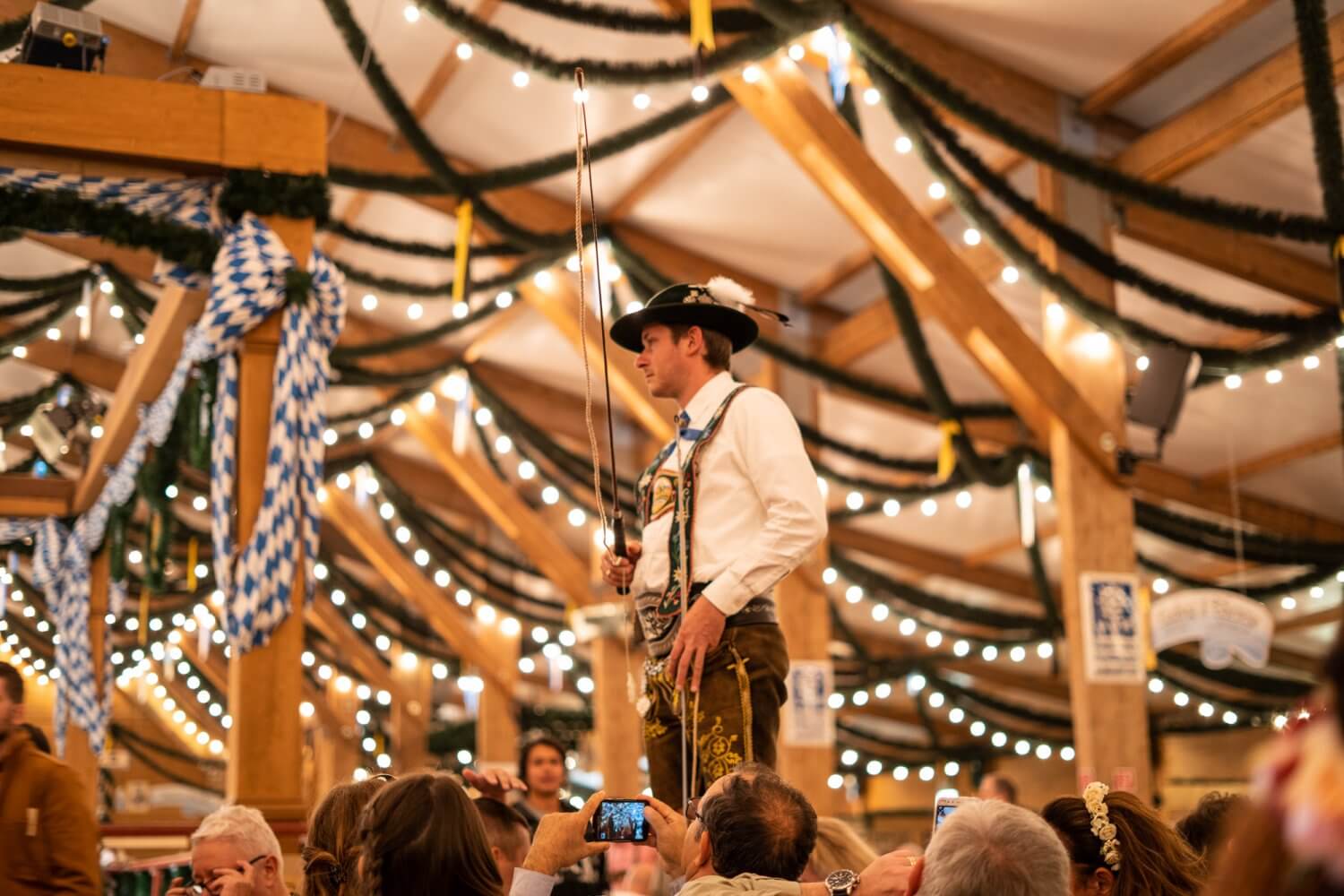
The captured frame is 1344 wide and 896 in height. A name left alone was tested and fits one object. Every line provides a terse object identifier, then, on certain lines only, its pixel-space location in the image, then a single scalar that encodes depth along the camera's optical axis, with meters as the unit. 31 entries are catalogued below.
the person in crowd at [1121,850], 2.08
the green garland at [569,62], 5.94
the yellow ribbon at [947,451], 7.89
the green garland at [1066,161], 5.54
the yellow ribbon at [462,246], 7.84
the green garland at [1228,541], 8.56
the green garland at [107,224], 4.50
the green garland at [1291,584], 8.62
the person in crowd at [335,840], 2.28
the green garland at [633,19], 5.82
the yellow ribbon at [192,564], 11.65
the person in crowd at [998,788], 5.61
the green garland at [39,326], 9.35
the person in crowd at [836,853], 3.00
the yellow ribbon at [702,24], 5.36
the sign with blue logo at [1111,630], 6.66
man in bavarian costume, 2.51
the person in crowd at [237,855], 2.48
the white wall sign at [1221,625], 7.25
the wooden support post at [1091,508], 6.65
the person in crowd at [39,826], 2.93
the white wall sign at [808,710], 8.95
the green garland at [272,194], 4.58
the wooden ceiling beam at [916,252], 6.51
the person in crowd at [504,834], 2.86
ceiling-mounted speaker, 6.63
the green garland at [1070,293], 6.11
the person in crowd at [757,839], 1.86
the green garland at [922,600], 10.08
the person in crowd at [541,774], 4.68
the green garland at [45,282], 9.15
